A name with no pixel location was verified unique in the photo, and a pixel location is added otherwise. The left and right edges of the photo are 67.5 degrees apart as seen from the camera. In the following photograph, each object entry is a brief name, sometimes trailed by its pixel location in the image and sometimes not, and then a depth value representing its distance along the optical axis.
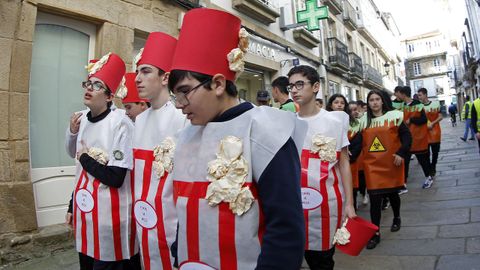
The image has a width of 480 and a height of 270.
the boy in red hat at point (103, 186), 2.32
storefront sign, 9.33
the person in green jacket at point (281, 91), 4.50
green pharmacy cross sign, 11.02
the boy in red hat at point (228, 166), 1.21
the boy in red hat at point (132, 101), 3.08
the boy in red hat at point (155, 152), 2.05
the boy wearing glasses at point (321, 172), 2.60
